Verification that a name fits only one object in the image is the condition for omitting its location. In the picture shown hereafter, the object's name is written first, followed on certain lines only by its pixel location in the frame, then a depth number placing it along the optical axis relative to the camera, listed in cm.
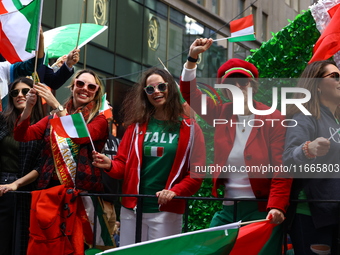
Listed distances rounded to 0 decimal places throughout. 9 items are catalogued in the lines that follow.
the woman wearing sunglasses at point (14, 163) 554
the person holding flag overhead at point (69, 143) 507
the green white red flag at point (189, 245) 435
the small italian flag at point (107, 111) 678
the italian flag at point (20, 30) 546
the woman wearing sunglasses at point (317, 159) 426
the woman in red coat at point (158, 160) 487
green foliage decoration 736
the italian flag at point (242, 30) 539
